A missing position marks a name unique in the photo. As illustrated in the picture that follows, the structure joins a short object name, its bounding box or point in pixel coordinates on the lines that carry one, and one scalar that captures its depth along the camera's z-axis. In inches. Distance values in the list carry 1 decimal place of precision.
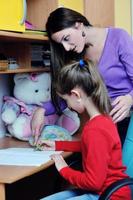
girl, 62.1
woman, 76.0
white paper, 67.7
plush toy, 88.6
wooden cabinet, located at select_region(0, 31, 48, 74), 86.1
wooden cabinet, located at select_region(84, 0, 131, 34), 98.2
